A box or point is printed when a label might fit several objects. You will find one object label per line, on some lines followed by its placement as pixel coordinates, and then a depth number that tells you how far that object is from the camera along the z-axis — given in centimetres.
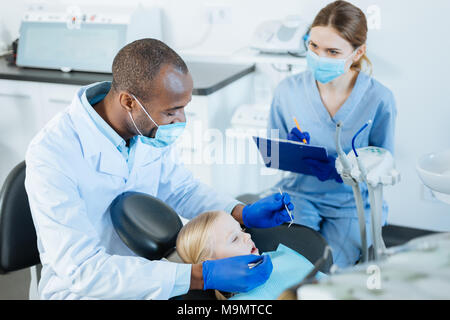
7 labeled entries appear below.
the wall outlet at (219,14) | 266
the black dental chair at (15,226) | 132
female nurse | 183
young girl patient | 123
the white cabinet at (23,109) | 259
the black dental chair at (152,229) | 114
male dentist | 111
